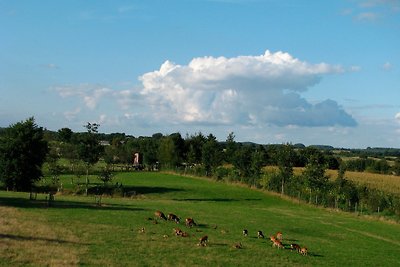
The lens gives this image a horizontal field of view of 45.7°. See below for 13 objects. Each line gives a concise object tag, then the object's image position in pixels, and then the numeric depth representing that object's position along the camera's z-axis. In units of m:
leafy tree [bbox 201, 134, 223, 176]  97.19
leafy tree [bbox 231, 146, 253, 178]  86.43
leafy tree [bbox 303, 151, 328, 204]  65.94
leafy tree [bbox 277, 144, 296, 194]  73.62
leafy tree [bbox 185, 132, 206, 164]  110.83
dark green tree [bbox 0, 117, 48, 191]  64.69
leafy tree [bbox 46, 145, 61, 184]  69.56
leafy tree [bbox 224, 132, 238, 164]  95.97
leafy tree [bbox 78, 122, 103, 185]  72.94
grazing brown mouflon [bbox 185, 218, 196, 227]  34.50
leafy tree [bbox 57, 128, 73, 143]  147.26
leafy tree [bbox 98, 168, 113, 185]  68.88
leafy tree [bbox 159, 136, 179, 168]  116.94
